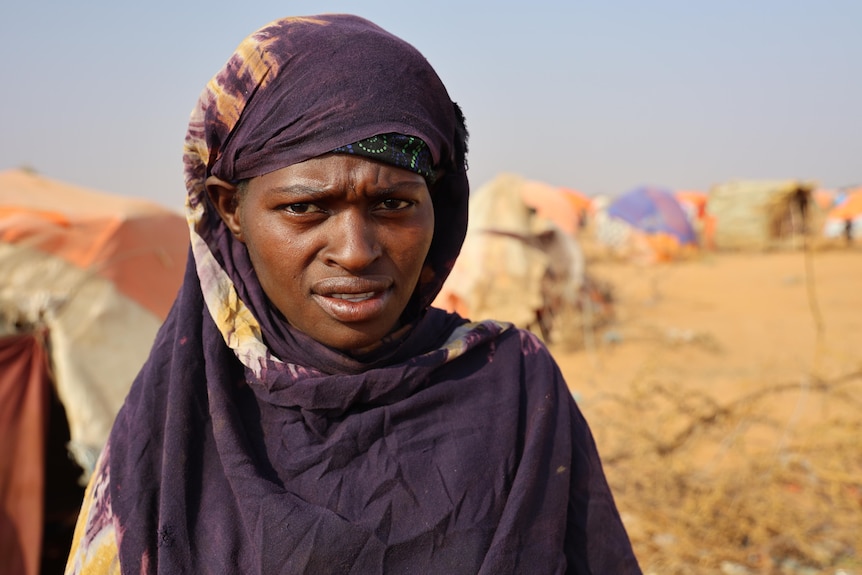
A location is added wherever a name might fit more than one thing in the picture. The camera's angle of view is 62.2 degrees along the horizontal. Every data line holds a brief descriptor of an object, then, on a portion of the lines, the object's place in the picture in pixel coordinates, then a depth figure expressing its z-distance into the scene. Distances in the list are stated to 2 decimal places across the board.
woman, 1.13
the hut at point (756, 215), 17.53
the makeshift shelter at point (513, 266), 8.09
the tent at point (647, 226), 16.94
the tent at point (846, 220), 17.58
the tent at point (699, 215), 19.27
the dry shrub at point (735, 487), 3.53
